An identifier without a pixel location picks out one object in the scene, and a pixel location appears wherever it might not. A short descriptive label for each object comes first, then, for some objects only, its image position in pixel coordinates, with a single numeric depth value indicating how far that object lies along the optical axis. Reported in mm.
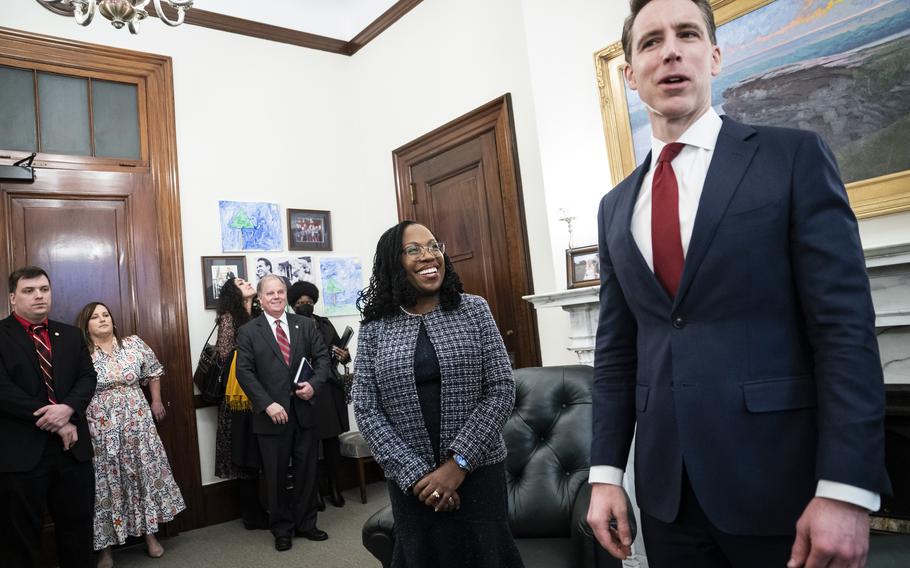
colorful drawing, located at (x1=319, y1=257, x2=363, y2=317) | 4973
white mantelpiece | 2949
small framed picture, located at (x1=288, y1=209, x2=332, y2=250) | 4852
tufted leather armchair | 1824
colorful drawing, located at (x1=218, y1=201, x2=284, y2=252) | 4547
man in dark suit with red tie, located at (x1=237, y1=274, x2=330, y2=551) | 3559
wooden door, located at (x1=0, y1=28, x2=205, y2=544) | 3881
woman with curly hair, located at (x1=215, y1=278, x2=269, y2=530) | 3893
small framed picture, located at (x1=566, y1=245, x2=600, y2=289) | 3064
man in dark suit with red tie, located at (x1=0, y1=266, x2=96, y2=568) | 2738
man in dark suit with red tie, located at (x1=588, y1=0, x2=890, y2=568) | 747
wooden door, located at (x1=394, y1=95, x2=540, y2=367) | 3963
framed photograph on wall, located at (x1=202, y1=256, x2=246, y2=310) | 4406
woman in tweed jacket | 1616
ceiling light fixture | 2755
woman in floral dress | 3447
